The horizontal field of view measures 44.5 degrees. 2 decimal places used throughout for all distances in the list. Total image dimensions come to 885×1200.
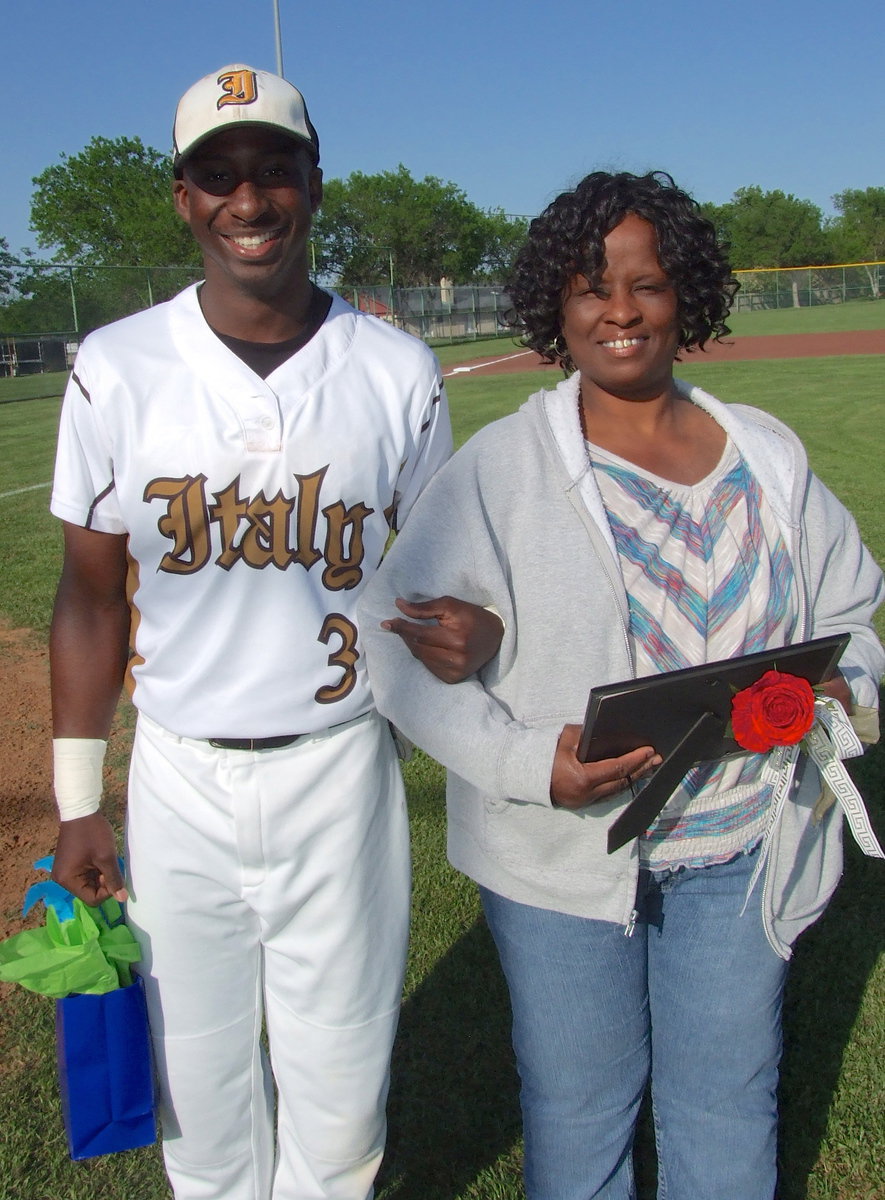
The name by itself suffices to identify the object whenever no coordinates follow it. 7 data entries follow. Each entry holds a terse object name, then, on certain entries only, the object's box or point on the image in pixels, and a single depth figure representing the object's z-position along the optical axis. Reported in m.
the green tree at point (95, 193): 68.25
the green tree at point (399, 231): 74.62
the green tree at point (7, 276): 20.22
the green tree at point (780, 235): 83.56
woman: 1.78
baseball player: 1.86
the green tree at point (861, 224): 83.94
